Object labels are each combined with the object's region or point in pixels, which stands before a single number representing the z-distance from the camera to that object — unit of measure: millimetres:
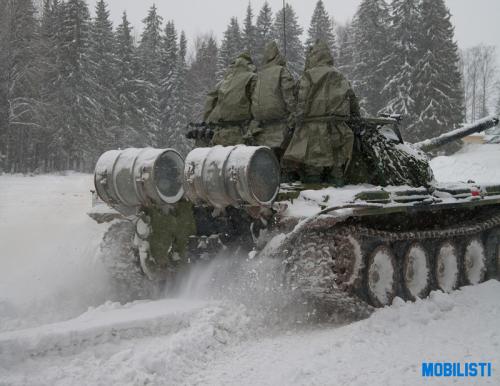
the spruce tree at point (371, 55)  34562
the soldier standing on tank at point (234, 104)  7684
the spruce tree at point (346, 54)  43531
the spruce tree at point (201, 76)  43844
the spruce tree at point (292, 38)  37281
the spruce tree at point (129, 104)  37250
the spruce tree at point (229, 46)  38562
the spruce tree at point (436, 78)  29430
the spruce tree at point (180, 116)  39156
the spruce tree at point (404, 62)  30031
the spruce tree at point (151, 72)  38125
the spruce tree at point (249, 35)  37312
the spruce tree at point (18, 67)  28878
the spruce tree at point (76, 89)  32469
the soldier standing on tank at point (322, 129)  6762
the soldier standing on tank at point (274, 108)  7195
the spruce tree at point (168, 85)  39906
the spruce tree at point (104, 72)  34625
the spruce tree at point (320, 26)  42188
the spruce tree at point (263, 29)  38656
